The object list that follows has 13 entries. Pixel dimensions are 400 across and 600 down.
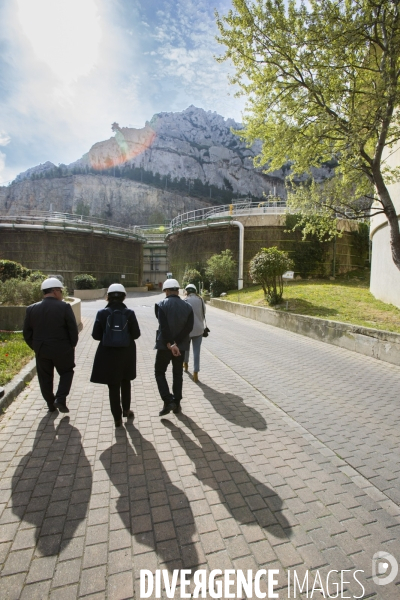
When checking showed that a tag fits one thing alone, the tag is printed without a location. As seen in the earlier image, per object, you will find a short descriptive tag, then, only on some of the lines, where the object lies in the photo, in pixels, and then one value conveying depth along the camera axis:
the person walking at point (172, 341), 4.31
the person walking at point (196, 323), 5.94
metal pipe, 25.19
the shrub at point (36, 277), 13.51
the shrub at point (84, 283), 28.39
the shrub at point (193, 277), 24.70
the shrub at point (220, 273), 23.39
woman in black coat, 3.85
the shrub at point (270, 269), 14.48
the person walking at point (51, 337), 4.29
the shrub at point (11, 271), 15.20
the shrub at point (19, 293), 10.88
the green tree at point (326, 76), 8.01
